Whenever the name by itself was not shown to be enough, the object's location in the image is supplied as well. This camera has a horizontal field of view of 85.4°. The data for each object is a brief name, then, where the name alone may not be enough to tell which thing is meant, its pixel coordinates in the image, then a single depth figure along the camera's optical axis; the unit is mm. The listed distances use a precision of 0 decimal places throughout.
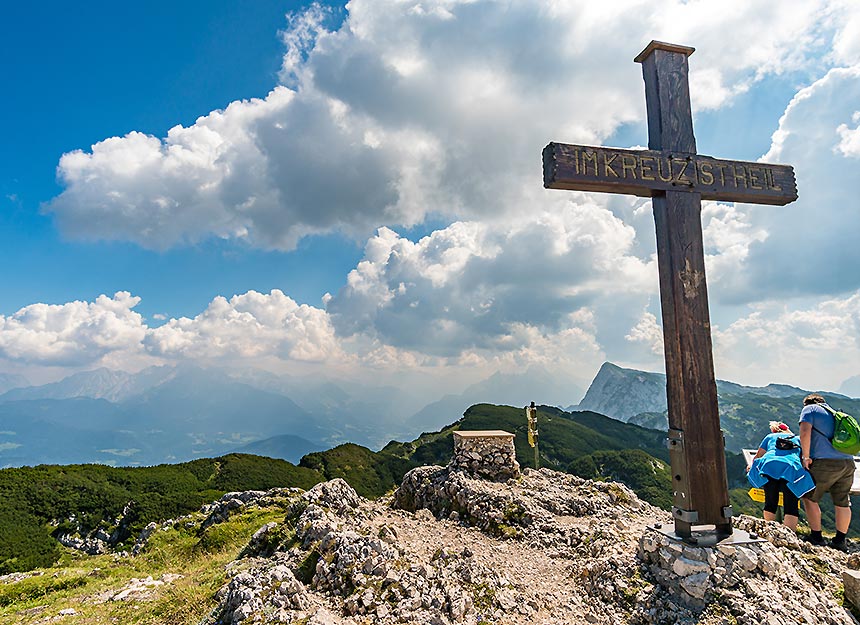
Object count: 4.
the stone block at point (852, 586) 6832
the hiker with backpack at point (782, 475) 8891
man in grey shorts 8609
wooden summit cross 7258
